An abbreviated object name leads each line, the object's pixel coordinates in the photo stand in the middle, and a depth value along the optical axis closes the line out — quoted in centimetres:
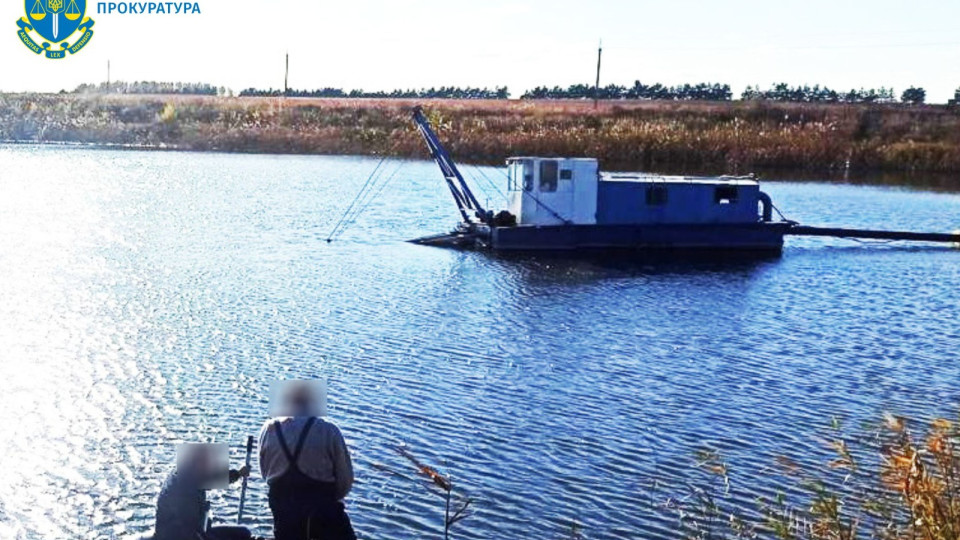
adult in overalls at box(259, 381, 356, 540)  892
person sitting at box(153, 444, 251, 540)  882
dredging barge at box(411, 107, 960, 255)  3603
